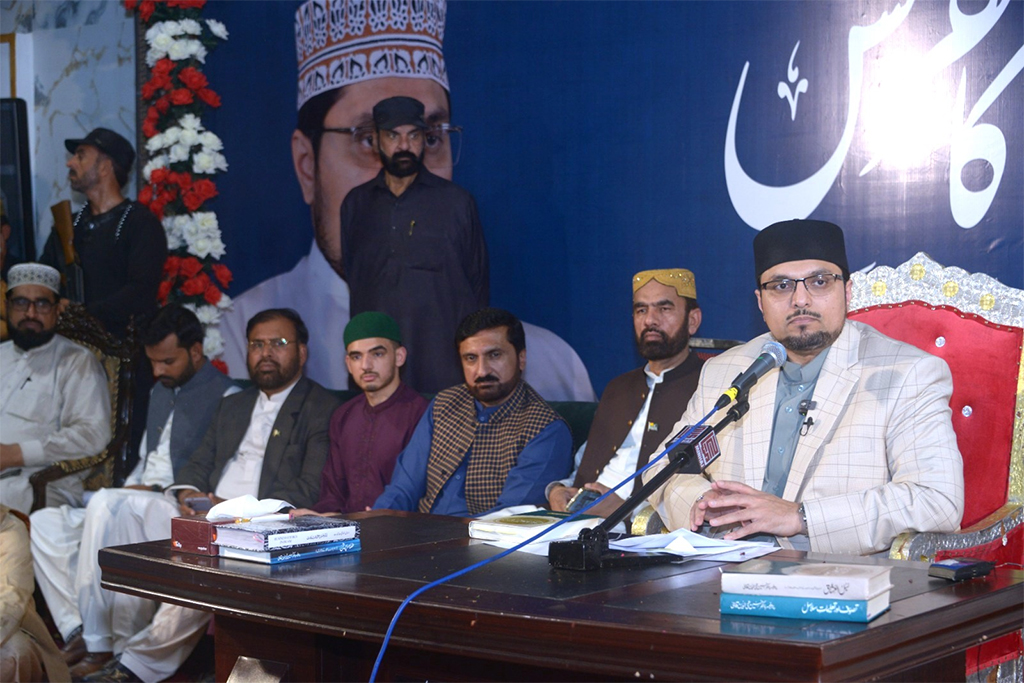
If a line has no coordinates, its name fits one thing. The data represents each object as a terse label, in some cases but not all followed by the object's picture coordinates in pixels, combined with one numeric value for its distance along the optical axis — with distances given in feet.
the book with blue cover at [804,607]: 5.49
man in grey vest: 15.52
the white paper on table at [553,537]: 7.95
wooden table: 5.33
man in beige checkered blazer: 8.71
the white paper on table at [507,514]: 8.94
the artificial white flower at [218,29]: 19.47
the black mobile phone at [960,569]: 6.39
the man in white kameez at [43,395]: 17.52
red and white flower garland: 19.54
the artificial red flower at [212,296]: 19.44
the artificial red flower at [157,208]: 19.84
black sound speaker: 20.93
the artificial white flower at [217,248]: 19.56
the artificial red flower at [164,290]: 19.62
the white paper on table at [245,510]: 8.80
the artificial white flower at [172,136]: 19.67
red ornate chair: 9.55
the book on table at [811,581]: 5.51
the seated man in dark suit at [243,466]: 14.24
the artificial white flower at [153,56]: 19.89
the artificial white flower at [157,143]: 19.75
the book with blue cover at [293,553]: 7.80
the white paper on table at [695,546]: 7.48
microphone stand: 6.99
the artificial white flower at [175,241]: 19.85
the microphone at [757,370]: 7.38
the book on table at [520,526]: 8.39
